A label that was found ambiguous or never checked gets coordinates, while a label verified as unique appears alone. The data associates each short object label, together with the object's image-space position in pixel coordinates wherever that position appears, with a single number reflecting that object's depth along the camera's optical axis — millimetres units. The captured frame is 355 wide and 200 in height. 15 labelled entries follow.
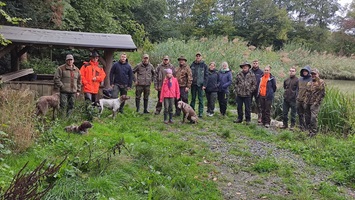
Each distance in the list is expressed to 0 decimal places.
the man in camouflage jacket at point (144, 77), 9375
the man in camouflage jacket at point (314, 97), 7977
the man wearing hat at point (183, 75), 9359
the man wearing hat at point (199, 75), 9695
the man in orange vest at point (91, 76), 8625
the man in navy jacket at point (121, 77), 9219
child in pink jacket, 8716
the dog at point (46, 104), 6848
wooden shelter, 9117
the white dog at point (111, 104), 8523
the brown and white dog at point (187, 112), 8781
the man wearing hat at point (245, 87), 9234
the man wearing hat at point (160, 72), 9445
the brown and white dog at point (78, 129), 6430
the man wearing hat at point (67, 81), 7688
